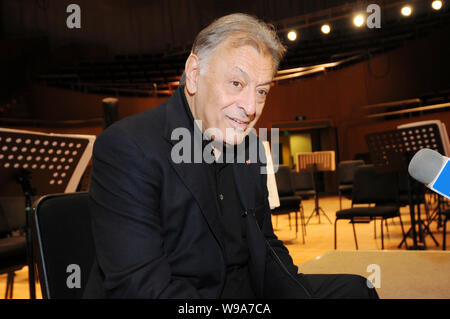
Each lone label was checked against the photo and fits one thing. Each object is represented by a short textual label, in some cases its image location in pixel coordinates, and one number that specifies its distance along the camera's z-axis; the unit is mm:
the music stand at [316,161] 7914
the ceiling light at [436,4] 9391
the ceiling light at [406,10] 10055
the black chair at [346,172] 7531
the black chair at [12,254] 2598
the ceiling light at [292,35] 10984
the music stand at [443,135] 3871
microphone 681
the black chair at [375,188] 4867
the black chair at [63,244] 1195
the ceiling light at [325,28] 10812
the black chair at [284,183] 6203
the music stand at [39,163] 2439
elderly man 1060
